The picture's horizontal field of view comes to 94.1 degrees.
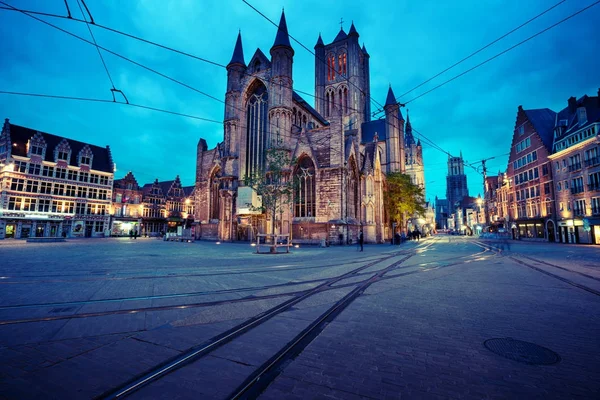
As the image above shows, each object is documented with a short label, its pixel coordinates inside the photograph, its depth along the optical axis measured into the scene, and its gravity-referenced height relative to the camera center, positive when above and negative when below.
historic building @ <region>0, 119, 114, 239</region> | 36.88 +6.23
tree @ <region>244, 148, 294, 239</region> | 18.31 +2.78
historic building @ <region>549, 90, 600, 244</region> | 28.16 +6.41
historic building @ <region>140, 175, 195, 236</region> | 56.47 +4.41
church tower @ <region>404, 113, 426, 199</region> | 84.94 +21.10
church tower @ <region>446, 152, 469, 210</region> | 130.82 +21.01
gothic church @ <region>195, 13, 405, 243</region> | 27.58 +7.17
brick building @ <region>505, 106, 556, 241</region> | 35.28 +7.22
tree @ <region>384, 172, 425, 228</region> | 36.88 +4.33
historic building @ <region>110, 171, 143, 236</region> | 51.12 +3.99
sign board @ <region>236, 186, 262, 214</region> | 30.14 +3.24
